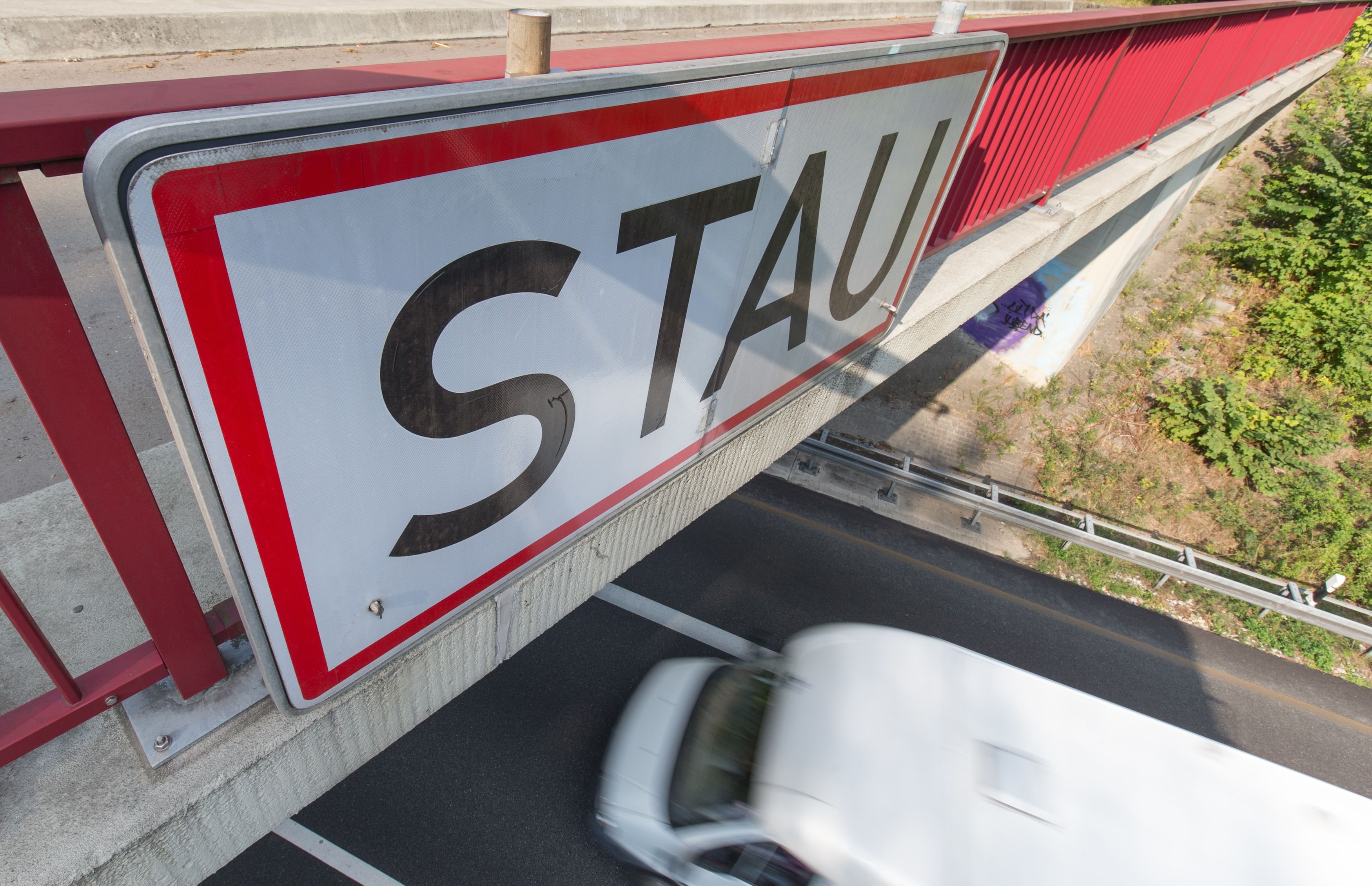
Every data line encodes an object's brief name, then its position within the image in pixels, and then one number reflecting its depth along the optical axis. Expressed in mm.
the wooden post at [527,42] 1647
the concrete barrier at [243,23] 2152
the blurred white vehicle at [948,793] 3625
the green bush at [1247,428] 12156
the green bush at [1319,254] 13156
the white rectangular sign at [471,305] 1414
